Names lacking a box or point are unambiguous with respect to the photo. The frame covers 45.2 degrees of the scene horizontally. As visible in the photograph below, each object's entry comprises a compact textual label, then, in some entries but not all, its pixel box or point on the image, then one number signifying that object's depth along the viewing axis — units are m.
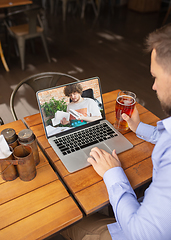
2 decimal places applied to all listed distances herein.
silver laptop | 1.01
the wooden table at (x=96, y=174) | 0.80
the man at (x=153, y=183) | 0.63
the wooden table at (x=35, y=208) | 0.71
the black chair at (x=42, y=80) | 1.63
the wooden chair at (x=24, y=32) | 3.23
